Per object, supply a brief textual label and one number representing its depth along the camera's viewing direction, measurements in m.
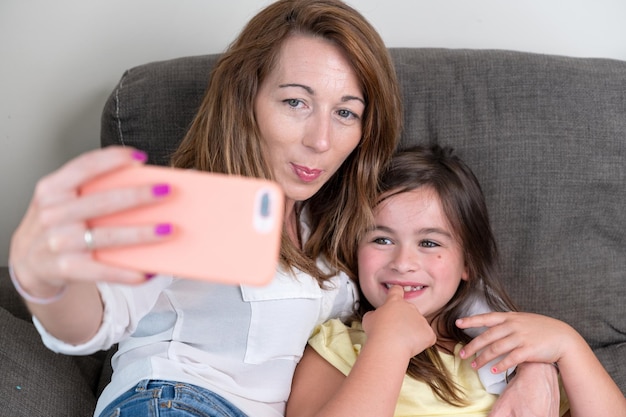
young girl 1.30
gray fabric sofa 1.65
